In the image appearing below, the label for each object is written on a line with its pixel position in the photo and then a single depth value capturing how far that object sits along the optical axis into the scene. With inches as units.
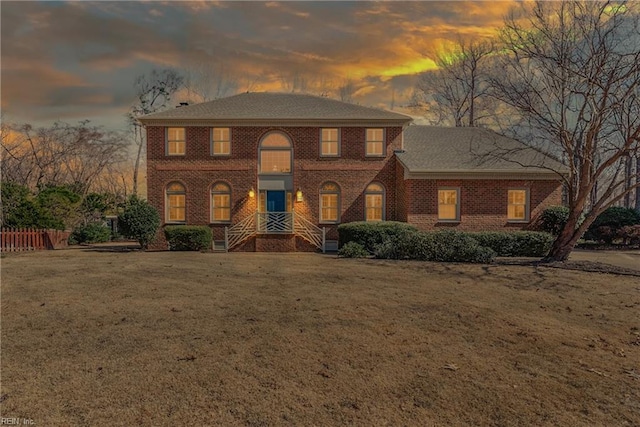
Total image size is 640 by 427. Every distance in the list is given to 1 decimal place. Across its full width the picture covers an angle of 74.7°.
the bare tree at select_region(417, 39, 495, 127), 1481.3
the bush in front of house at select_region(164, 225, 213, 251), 753.0
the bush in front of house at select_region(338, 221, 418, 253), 670.5
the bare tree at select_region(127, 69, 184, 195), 1621.6
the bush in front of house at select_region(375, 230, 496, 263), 556.1
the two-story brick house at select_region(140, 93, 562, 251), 839.7
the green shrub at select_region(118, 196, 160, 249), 749.9
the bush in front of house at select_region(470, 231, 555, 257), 677.9
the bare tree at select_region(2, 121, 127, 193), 1416.1
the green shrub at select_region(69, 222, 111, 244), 981.8
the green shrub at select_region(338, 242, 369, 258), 615.5
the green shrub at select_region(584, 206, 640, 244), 869.2
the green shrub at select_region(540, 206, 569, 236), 791.7
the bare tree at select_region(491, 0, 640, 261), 529.3
